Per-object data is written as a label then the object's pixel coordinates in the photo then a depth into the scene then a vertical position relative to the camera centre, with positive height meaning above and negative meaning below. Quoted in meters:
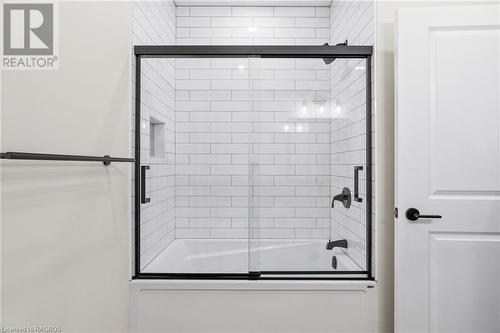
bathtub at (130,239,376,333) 1.86 -0.84
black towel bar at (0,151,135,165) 0.91 +0.02
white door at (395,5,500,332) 1.66 -0.02
